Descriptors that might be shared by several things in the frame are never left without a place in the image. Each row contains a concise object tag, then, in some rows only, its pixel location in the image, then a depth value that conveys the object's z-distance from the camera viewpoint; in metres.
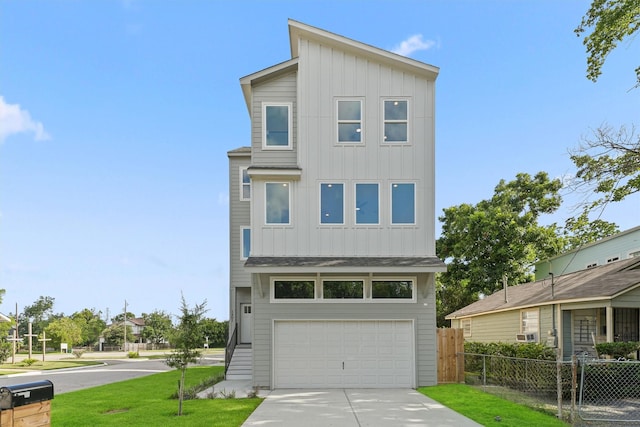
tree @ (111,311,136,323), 81.56
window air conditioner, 17.38
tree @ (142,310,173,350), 58.84
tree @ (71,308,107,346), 58.19
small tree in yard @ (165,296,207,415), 10.46
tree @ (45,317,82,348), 48.09
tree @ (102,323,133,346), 61.69
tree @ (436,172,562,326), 30.88
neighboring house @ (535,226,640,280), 19.33
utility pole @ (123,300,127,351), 55.41
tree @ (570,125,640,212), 13.53
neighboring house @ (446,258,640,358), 13.22
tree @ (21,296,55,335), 78.62
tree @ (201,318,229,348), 50.53
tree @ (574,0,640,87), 13.03
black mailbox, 6.05
